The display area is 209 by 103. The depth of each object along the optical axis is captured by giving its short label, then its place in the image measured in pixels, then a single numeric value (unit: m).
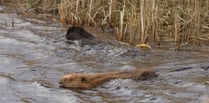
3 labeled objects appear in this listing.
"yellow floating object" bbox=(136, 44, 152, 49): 15.00
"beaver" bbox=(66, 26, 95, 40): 15.65
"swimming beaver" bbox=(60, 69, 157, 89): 10.79
